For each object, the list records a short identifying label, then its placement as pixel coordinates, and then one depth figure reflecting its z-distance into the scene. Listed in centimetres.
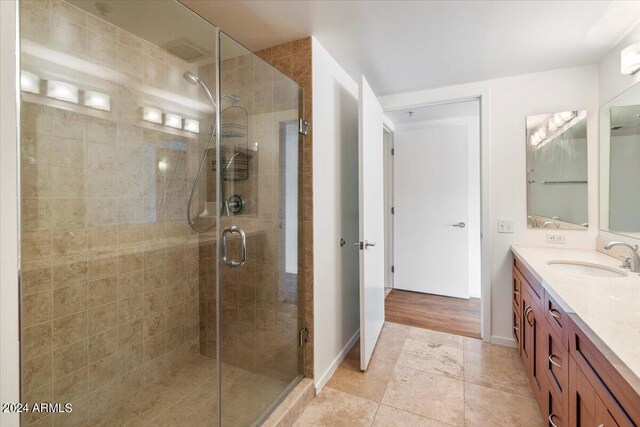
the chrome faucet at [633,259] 157
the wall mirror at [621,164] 176
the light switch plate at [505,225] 246
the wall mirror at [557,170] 224
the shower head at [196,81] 158
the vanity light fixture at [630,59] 165
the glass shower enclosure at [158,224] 135
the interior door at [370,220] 208
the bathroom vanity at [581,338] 78
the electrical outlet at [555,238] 230
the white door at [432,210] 362
